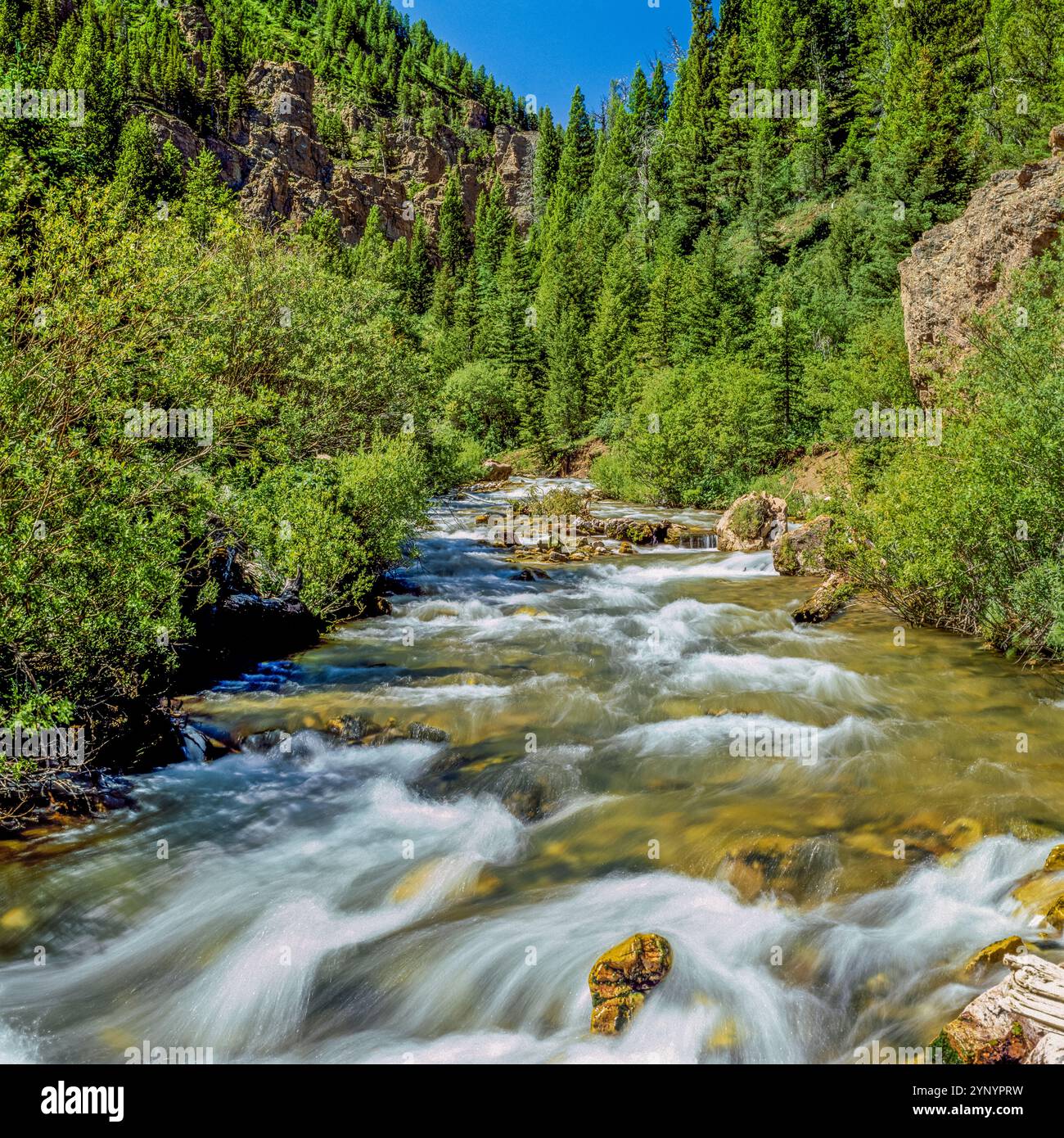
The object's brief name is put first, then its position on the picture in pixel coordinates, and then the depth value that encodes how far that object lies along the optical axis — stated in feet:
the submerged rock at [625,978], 17.75
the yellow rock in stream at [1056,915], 19.17
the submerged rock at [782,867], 22.26
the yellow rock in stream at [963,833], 23.54
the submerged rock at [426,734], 33.91
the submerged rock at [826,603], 51.55
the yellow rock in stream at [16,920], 20.70
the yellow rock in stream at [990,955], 18.29
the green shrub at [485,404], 206.39
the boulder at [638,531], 86.43
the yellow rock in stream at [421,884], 23.95
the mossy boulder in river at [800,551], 64.85
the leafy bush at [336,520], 46.44
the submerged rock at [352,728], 33.78
